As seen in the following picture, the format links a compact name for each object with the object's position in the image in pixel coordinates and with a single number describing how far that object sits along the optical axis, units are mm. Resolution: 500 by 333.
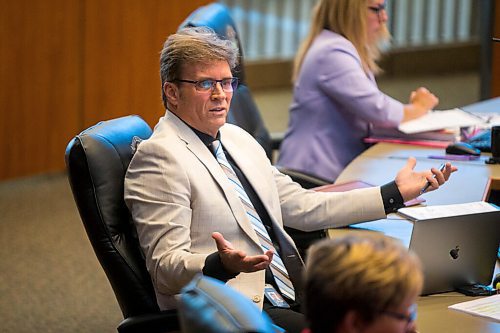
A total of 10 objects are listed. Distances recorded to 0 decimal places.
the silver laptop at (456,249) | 4574
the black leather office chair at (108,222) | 5023
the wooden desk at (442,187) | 4283
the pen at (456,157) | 7423
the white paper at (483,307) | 4355
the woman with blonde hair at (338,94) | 8133
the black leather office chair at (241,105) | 7559
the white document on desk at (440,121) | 8232
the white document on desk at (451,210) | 4652
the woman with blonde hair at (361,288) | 3045
